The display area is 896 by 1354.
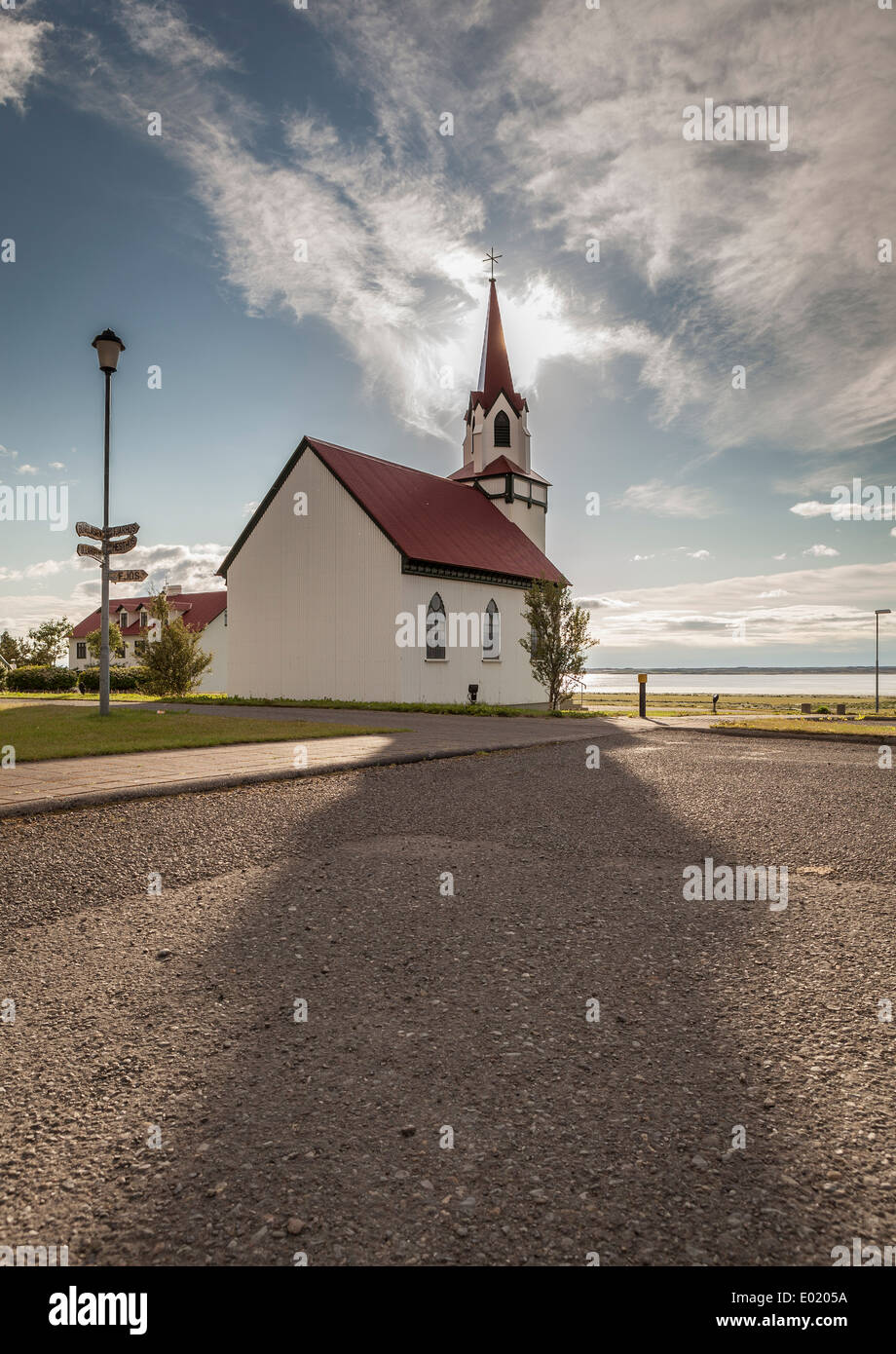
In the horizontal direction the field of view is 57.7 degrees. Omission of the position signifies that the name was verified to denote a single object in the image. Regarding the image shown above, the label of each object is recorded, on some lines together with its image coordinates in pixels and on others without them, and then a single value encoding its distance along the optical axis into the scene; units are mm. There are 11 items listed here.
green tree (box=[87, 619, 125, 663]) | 52912
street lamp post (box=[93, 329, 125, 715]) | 15805
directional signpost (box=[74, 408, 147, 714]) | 16297
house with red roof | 54906
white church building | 28281
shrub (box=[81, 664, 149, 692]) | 35275
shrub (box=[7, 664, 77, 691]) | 38344
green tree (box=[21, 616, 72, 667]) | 55906
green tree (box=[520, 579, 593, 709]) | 27438
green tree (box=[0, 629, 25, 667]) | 54594
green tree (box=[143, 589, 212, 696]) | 28641
